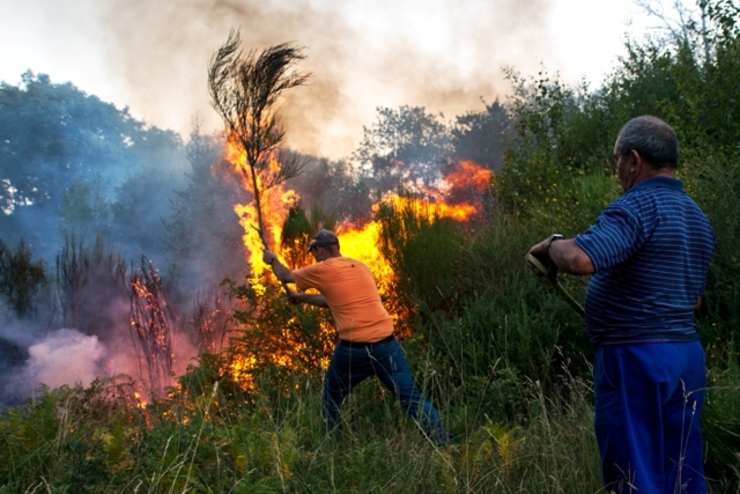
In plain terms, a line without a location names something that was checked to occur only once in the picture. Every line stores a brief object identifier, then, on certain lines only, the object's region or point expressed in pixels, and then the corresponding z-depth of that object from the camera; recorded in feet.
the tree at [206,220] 69.46
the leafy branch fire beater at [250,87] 23.77
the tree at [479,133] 80.38
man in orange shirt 17.97
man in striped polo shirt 9.78
